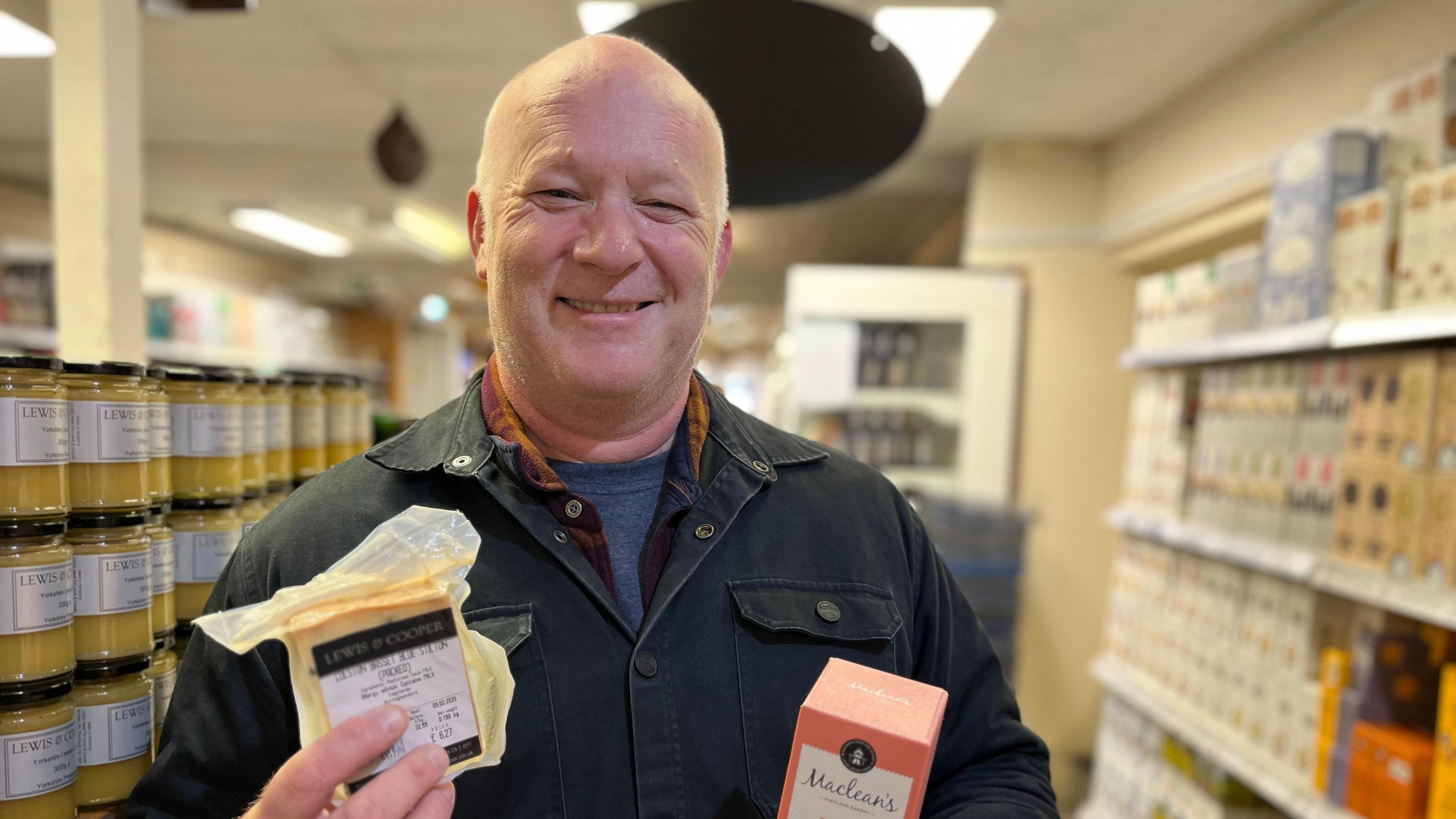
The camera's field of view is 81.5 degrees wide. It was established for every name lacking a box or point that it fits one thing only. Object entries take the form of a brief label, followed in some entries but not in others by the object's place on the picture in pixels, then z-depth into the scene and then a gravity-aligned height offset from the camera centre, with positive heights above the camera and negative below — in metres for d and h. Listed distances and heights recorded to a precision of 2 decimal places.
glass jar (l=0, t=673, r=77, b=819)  0.98 -0.48
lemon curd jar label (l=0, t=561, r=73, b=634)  0.97 -0.30
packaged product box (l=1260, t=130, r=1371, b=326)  2.24 +0.47
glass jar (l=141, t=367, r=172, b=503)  1.17 -0.13
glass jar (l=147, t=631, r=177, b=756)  1.16 -0.47
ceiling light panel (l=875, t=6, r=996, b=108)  2.91 +1.23
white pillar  1.42 +0.29
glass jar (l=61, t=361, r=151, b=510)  1.05 -0.12
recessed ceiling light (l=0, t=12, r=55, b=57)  3.21 +1.19
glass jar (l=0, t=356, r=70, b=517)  0.96 -0.12
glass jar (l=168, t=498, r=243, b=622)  1.27 -0.31
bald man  1.03 -0.24
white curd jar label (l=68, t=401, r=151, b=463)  1.05 -0.12
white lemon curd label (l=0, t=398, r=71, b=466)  0.96 -0.11
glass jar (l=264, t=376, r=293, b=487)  1.45 -0.14
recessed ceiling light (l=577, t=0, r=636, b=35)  2.74 +1.15
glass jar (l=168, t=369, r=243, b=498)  1.26 -0.13
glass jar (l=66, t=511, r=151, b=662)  1.06 -0.31
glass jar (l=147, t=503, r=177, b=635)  1.18 -0.32
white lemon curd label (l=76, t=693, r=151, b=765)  1.07 -0.50
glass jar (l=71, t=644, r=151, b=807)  1.07 -0.50
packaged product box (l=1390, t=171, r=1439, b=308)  1.91 +0.35
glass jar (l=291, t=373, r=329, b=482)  1.57 -0.14
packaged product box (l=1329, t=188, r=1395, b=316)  2.06 +0.34
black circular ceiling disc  1.61 +0.57
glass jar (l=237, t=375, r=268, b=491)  1.36 -0.14
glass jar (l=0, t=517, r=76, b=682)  0.97 -0.31
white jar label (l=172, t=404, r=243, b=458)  1.26 -0.13
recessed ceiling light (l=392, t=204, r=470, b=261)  6.52 +1.02
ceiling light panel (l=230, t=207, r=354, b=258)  7.02 +1.05
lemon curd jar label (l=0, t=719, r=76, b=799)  0.98 -0.50
